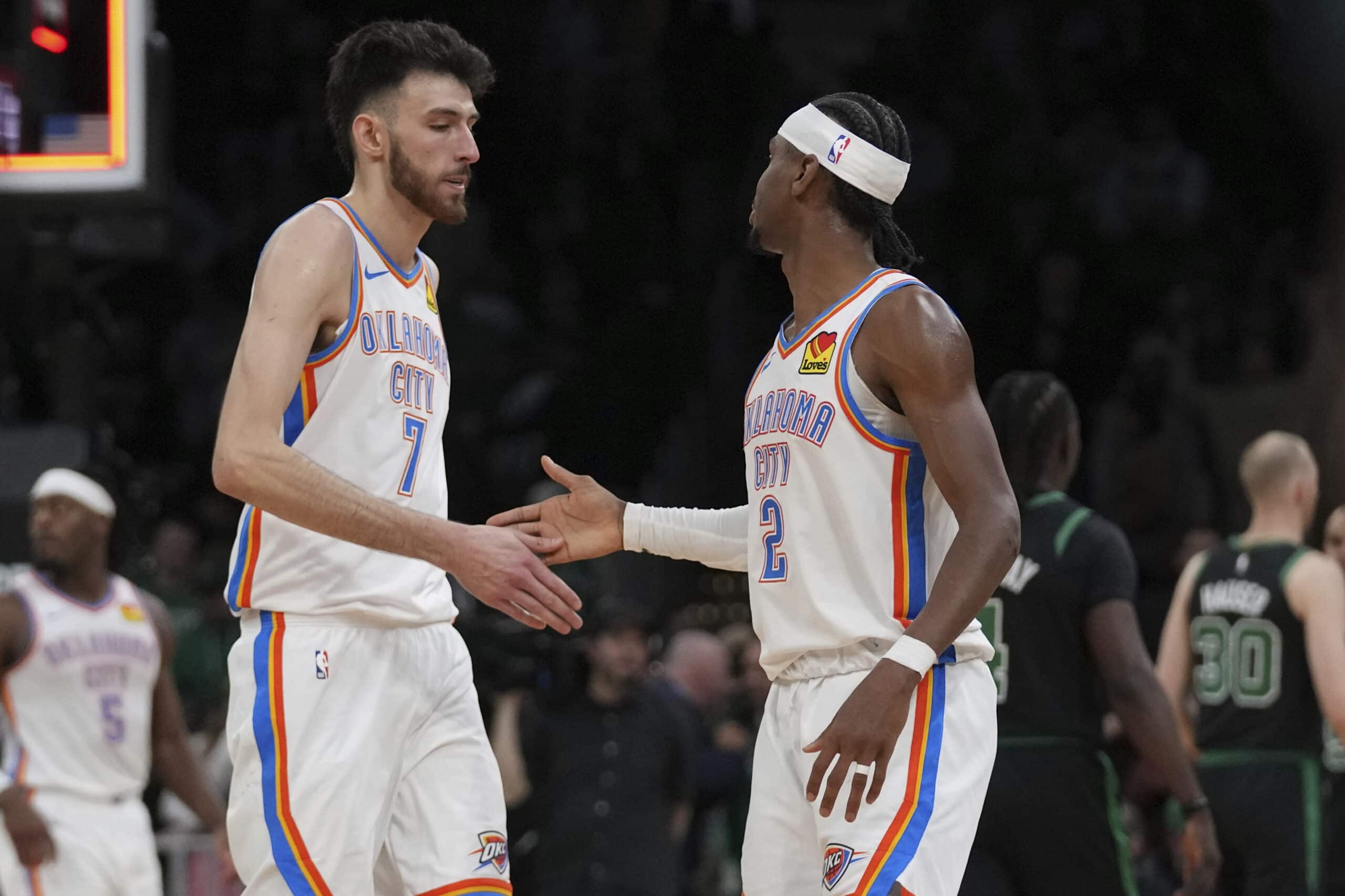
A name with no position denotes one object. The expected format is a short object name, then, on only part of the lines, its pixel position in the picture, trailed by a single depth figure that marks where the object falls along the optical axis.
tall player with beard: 7.72
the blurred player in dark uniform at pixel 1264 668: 13.56
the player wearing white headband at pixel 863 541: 7.14
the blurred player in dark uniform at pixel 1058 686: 10.53
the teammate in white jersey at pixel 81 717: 13.59
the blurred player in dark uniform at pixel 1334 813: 15.65
